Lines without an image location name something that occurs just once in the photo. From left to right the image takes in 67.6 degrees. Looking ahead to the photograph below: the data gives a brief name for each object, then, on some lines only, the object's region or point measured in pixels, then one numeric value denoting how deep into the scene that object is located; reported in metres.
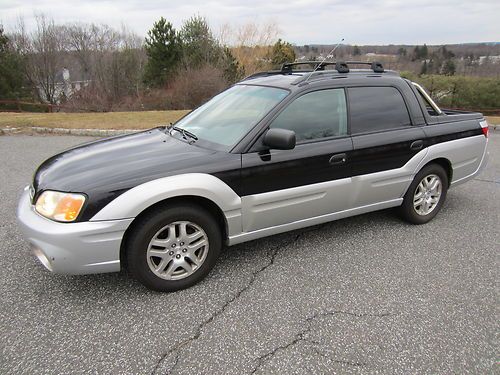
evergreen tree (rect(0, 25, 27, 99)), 30.08
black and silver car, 2.58
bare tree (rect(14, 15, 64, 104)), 36.66
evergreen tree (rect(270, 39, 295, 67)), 34.65
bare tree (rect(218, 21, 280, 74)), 35.09
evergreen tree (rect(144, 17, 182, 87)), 31.98
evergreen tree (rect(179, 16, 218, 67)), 31.47
